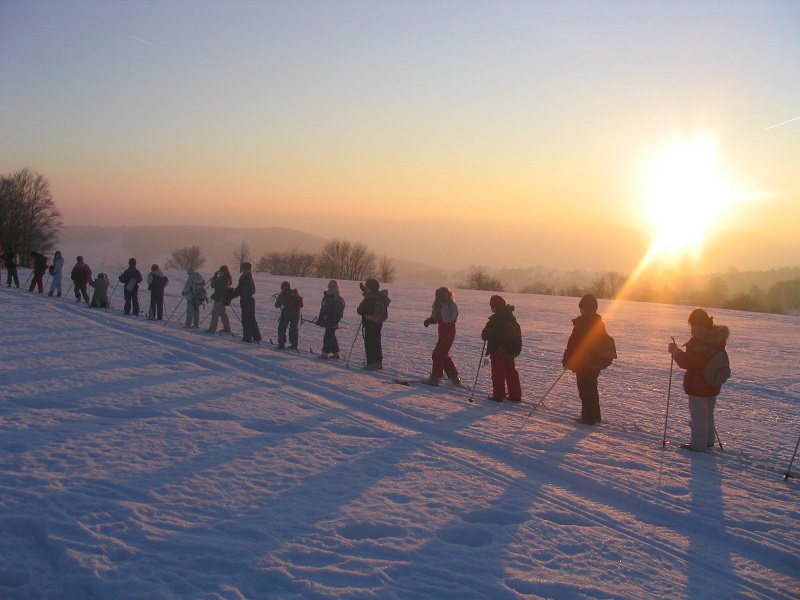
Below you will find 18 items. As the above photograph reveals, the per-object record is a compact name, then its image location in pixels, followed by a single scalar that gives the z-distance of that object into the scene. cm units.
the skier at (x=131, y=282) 2016
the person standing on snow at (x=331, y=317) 1439
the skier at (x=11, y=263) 2720
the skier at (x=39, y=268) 2498
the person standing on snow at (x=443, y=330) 1173
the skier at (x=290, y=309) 1556
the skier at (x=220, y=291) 1725
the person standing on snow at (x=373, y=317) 1316
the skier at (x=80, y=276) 2284
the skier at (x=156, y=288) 1950
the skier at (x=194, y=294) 1820
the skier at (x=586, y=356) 933
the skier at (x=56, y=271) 2410
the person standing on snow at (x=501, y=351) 1050
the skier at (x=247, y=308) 1619
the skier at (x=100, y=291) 2189
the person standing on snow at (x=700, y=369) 808
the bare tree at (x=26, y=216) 7056
